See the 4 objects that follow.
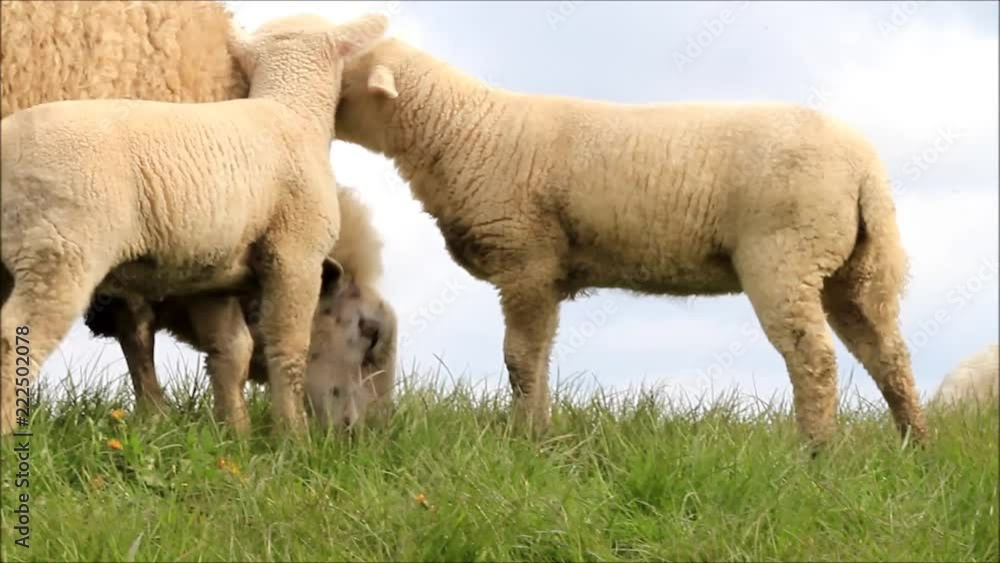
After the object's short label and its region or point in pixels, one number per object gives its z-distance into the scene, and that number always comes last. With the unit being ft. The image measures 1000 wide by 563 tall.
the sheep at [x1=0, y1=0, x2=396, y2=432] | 41.32
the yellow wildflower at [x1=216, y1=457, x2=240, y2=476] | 35.91
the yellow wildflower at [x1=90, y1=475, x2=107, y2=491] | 35.45
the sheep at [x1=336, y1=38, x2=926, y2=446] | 41.70
